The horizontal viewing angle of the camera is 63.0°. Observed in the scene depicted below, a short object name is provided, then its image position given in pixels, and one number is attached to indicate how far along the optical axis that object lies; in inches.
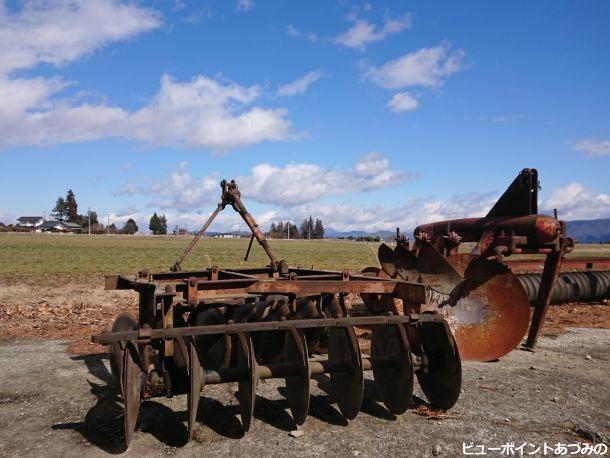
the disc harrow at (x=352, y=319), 158.6
